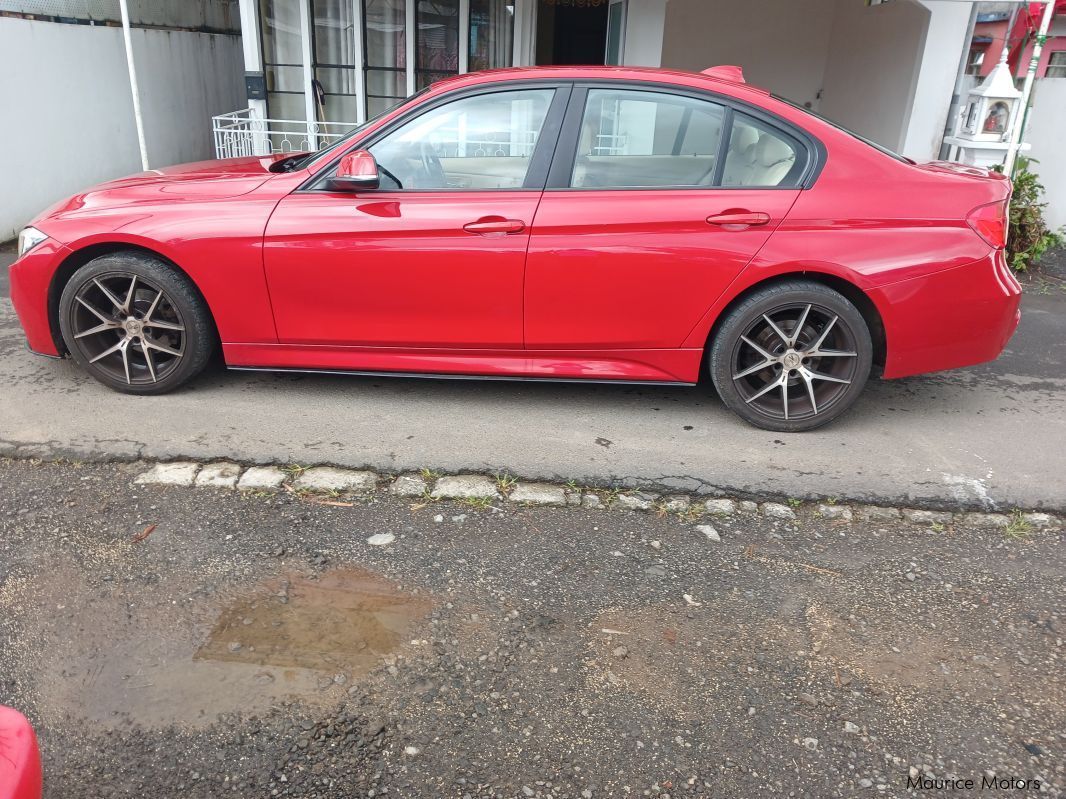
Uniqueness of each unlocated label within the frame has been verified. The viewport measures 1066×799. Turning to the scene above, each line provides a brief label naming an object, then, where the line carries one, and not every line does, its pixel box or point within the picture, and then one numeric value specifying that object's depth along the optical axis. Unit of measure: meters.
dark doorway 10.68
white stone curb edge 3.51
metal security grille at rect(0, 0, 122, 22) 7.39
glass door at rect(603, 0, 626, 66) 7.85
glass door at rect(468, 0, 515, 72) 8.86
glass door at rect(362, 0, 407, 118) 8.73
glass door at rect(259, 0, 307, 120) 8.54
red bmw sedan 3.83
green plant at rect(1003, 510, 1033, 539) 3.44
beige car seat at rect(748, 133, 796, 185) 3.87
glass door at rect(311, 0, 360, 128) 8.70
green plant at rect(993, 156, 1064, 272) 7.18
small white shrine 6.82
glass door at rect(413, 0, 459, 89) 8.78
